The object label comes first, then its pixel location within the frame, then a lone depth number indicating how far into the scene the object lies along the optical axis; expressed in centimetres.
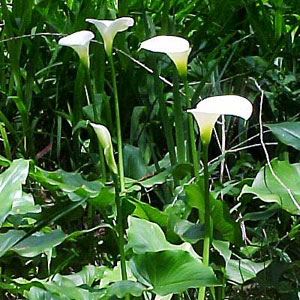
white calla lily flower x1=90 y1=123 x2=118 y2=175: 289
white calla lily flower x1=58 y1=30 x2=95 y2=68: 312
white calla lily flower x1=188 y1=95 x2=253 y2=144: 277
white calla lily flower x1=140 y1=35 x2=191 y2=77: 297
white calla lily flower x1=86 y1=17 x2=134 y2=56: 310
